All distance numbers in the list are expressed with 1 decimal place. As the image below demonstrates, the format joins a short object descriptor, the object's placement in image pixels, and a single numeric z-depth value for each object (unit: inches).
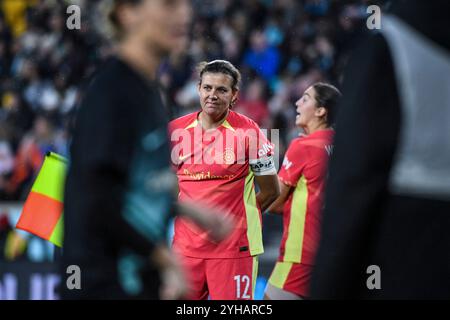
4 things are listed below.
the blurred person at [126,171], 197.3
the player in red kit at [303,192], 474.0
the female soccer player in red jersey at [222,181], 466.9
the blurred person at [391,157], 149.9
